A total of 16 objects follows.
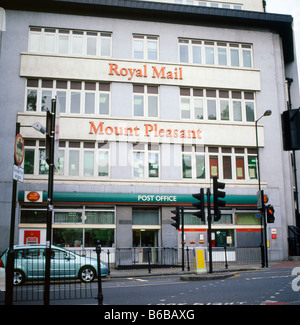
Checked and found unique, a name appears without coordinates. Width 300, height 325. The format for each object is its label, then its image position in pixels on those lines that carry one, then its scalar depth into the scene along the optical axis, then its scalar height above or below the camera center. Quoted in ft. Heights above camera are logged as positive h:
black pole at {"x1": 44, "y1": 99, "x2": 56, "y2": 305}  25.30 +3.96
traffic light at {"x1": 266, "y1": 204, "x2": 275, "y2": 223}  65.67 +3.59
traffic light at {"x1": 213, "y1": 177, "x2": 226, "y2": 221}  50.25 +4.60
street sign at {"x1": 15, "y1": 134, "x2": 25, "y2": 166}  30.66 +7.00
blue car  43.83 -2.90
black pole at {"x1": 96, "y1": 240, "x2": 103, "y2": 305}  30.95 -3.82
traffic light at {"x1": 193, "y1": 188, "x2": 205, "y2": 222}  51.39 +4.25
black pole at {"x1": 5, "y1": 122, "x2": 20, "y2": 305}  28.54 -2.17
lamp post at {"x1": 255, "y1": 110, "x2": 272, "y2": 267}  67.36 -0.60
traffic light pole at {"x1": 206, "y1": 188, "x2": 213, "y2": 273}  51.94 +1.20
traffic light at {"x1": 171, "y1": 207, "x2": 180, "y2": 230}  62.42 +2.99
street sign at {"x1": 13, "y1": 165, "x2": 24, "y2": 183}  30.55 +5.20
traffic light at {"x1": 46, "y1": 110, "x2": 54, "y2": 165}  27.08 +7.19
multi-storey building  77.30 +24.85
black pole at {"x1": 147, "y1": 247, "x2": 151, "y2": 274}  62.51 -2.59
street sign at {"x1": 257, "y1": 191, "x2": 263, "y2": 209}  68.44 +6.43
